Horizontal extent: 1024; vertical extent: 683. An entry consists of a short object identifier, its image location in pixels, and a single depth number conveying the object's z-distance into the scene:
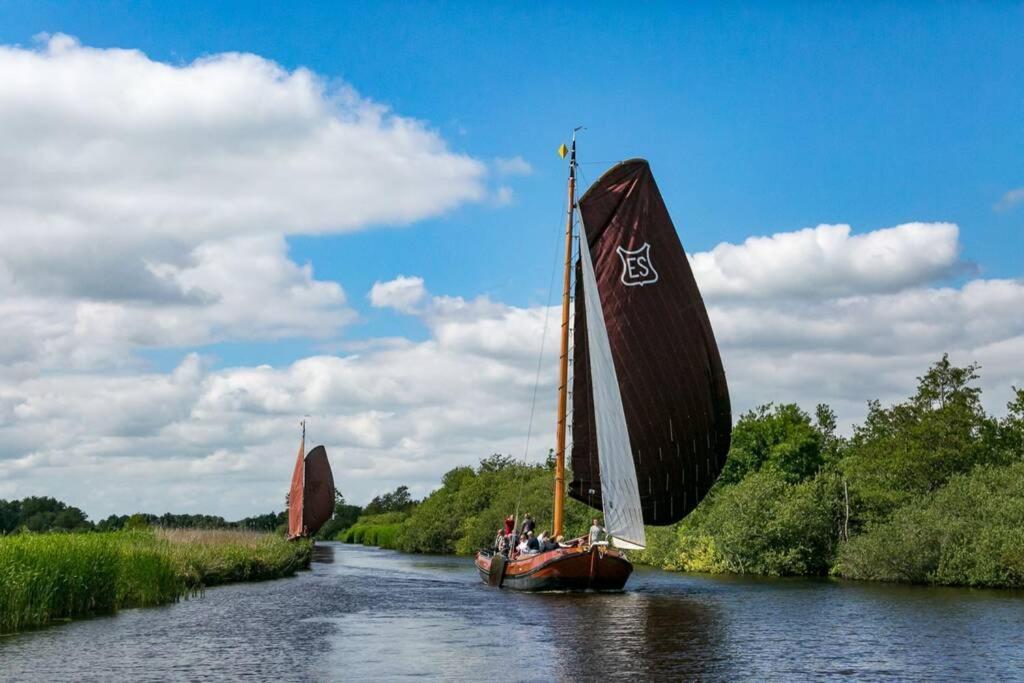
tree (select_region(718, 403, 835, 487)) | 66.00
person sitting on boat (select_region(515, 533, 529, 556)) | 40.88
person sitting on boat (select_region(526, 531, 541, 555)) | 40.63
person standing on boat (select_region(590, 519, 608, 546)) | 37.53
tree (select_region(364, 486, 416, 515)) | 173.31
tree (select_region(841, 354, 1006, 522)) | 48.75
